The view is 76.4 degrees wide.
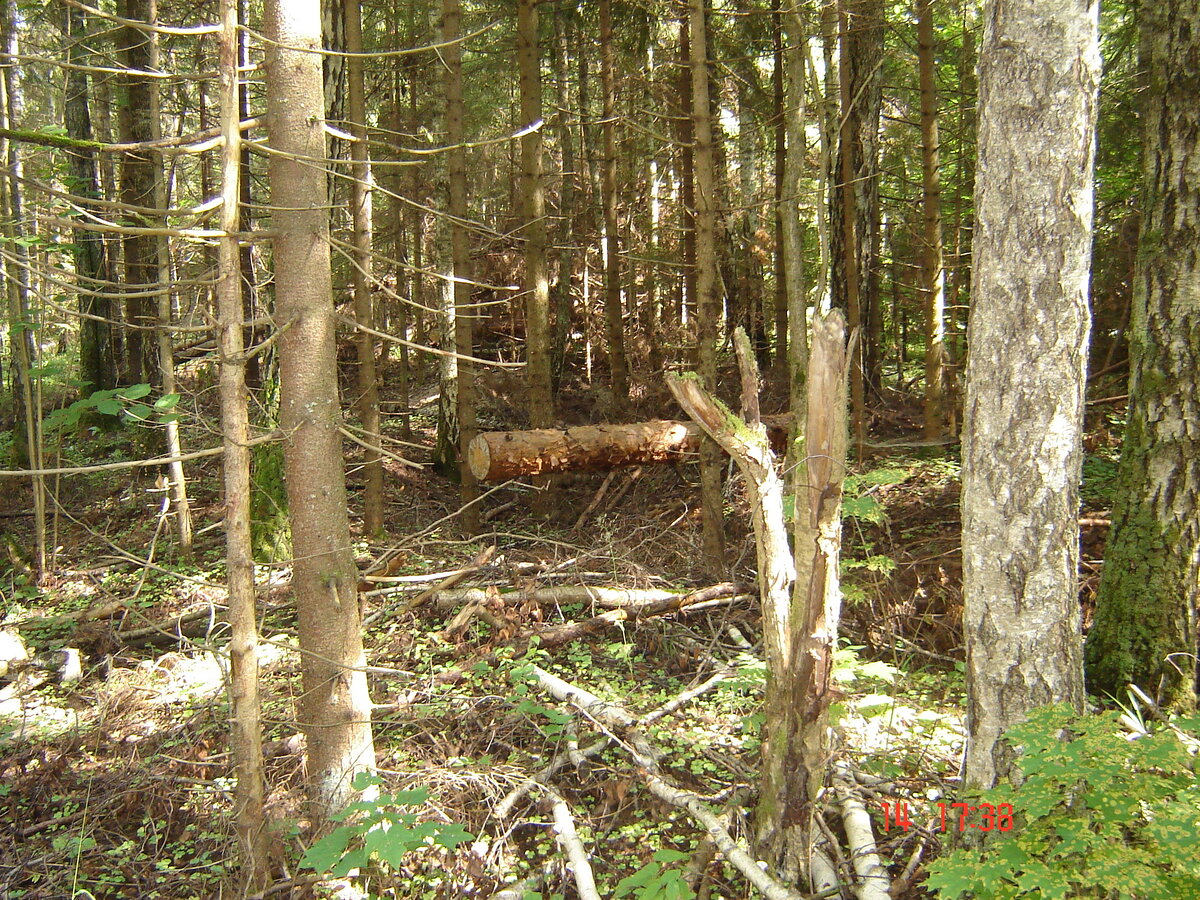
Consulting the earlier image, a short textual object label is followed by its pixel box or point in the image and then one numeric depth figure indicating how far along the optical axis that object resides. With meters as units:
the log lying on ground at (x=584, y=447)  7.77
